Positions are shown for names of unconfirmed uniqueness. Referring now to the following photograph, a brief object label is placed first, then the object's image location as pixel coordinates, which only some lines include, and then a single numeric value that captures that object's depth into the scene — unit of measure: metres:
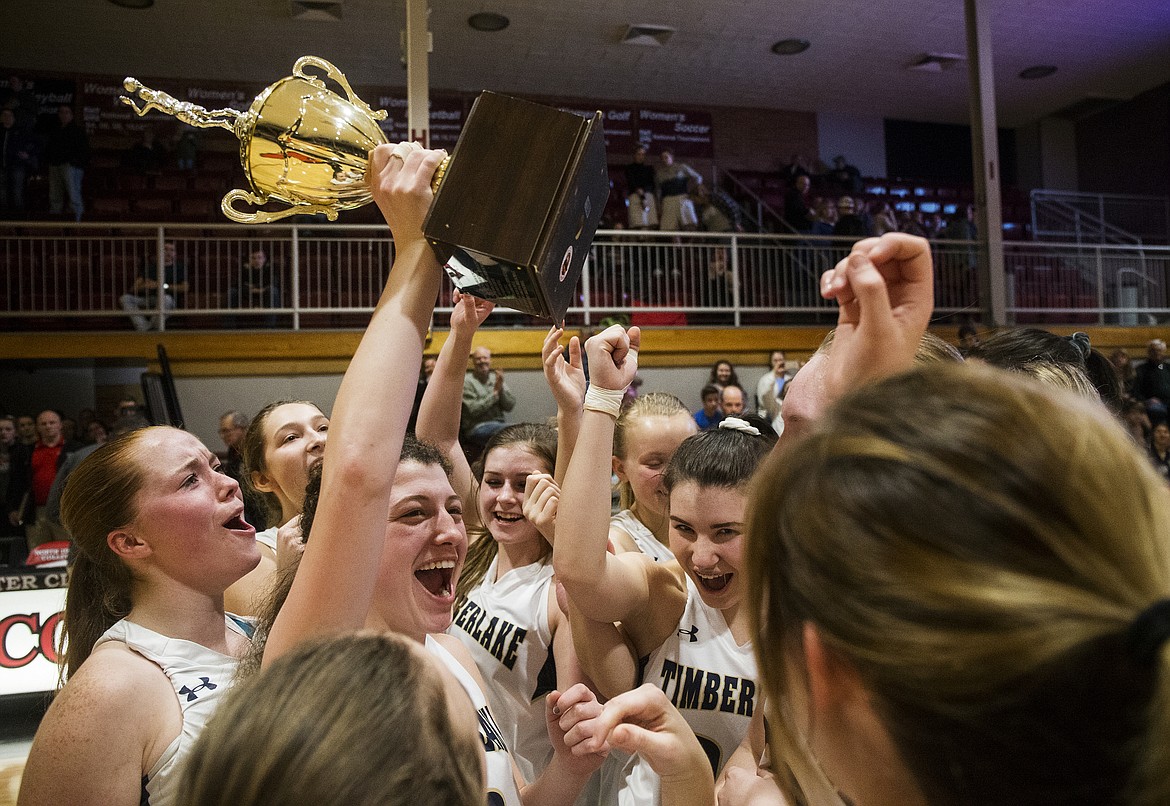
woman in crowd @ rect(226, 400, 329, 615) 2.68
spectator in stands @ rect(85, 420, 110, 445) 7.39
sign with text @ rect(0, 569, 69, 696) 4.23
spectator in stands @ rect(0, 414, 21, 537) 7.39
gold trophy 1.51
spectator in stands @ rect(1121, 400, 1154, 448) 7.34
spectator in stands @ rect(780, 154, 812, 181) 12.08
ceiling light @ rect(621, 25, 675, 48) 11.01
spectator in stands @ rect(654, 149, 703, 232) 10.57
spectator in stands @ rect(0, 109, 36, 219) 9.89
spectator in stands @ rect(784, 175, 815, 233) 11.40
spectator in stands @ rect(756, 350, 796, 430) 8.52
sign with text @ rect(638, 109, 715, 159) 13.20
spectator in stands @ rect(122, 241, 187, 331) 8.77
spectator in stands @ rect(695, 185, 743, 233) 10.66
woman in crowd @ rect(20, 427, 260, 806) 1.48
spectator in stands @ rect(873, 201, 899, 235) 11.23
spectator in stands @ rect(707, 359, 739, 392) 9.09
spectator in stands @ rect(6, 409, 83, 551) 7.39
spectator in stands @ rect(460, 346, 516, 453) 7.65
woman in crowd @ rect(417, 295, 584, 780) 2.33
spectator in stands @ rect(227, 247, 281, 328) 8.98
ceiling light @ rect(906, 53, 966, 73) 12.05
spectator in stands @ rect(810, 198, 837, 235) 10.88
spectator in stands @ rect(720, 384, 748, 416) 7.61
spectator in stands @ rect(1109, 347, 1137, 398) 8.84
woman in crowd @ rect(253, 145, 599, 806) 1.15
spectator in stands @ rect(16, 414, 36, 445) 7.95
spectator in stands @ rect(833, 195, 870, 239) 10.77
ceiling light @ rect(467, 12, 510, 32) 10.59
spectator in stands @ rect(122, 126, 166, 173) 10.78
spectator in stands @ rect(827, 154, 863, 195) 12.92
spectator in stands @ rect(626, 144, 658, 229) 10.58
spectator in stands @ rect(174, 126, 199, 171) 11.06
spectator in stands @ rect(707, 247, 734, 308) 10.07
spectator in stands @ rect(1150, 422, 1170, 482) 8.04
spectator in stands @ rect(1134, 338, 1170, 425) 8.90
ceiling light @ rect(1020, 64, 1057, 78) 12.75
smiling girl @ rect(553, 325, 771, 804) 1.89
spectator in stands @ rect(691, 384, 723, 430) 8.04
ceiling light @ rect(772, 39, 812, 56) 11.57
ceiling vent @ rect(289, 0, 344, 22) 10.09
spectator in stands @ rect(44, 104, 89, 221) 10.10
